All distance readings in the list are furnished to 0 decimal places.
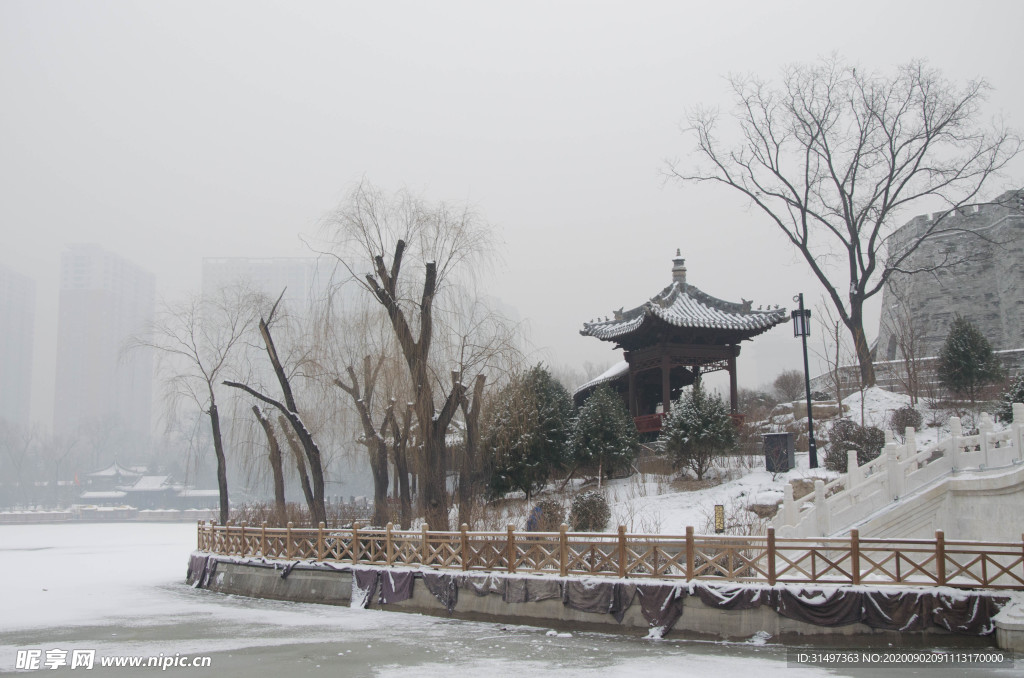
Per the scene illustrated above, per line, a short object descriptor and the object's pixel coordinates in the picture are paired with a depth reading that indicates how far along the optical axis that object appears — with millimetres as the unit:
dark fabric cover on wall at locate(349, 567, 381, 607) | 13328
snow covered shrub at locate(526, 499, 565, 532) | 16453
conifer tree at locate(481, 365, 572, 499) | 20031
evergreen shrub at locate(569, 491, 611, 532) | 16672
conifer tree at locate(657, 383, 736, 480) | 19422
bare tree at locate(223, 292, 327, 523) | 17109
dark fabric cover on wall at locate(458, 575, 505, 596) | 11727
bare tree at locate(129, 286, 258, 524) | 21703
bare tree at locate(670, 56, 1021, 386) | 24922
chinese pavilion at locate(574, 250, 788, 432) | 23406
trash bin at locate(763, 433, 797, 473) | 19016
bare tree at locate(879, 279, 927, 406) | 22500
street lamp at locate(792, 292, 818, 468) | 18547
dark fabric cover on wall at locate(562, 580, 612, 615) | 10719
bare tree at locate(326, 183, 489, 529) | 15750
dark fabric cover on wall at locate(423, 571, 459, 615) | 12211
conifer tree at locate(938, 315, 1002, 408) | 21469
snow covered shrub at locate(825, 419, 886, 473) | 18281
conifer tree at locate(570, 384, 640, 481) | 20516
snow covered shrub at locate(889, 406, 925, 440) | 20094
